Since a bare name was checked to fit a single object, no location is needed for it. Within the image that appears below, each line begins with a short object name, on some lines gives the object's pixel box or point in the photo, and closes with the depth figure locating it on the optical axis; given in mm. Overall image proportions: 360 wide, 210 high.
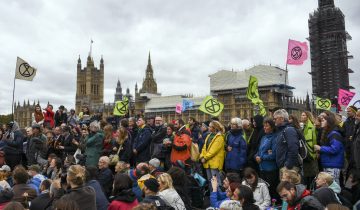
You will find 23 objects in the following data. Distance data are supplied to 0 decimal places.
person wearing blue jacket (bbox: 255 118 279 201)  6656
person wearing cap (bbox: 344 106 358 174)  6277
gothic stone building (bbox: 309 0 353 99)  45656
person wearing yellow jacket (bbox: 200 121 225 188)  7480
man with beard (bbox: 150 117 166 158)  8203
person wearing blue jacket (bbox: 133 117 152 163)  8523
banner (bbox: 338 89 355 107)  16359
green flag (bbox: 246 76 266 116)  11949
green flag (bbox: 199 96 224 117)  12628
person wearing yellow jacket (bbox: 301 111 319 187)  6867
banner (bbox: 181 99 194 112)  30697
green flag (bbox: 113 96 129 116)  15039
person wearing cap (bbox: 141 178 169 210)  4636
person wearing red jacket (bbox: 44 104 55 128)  13658
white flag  13078
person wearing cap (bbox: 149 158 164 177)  6502
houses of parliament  62531
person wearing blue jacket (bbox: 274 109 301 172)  6137
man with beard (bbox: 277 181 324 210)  4664
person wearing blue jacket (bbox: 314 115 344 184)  6398
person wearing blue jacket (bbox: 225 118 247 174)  7281
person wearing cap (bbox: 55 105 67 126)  14047
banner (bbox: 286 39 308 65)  13516
